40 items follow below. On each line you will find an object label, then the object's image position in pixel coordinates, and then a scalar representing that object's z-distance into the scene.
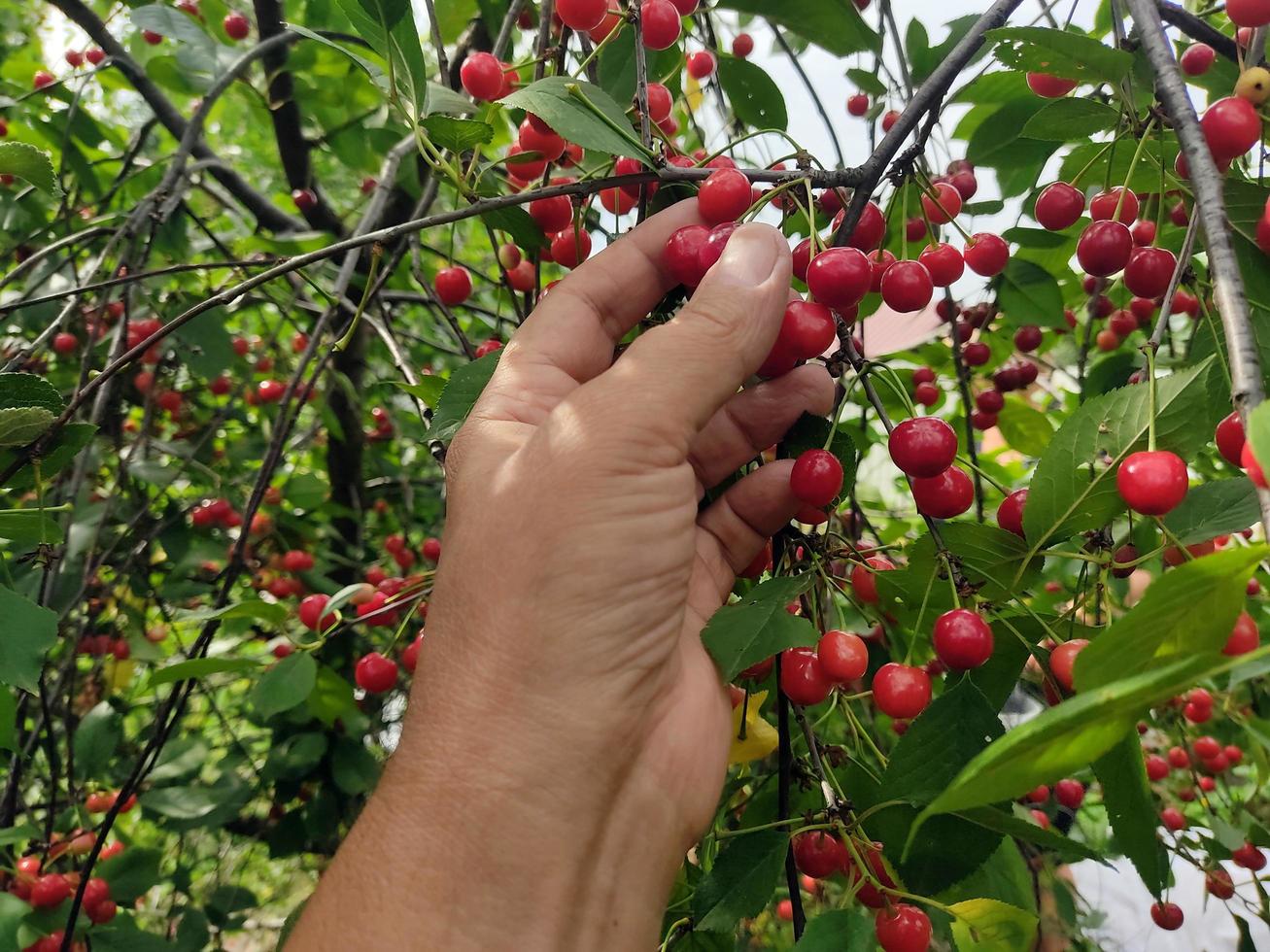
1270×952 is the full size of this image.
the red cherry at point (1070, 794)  0.51
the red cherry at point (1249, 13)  0.29
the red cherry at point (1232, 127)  0.28
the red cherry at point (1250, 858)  0.54
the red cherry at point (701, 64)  0.52
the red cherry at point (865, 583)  0.35
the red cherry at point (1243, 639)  0.22
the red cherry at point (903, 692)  0.29
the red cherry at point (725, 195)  0.31
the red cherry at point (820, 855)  0.31
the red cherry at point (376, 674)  0.47
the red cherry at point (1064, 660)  0.25
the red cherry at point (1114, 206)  0.34
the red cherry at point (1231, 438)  0.25
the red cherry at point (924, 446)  0.28
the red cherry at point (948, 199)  0.38
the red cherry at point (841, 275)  0.28
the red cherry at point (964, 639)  0.26
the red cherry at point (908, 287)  0.30
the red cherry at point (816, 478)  0.29
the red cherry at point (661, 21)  0.35
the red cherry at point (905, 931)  0.27
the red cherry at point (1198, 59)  0.38
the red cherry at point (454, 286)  0.46
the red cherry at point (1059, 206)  0.35
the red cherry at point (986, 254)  0.36
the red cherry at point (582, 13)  0.34
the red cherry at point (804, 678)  0.29
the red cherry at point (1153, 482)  0.22
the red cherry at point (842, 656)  0.29
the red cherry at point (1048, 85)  0.36
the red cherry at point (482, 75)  0.36
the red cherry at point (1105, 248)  0.30
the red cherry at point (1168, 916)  0.54
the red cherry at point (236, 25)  0.82
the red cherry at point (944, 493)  0.30
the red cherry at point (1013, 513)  0.30
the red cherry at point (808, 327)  0.31
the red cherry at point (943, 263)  0.34
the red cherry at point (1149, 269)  0.31
